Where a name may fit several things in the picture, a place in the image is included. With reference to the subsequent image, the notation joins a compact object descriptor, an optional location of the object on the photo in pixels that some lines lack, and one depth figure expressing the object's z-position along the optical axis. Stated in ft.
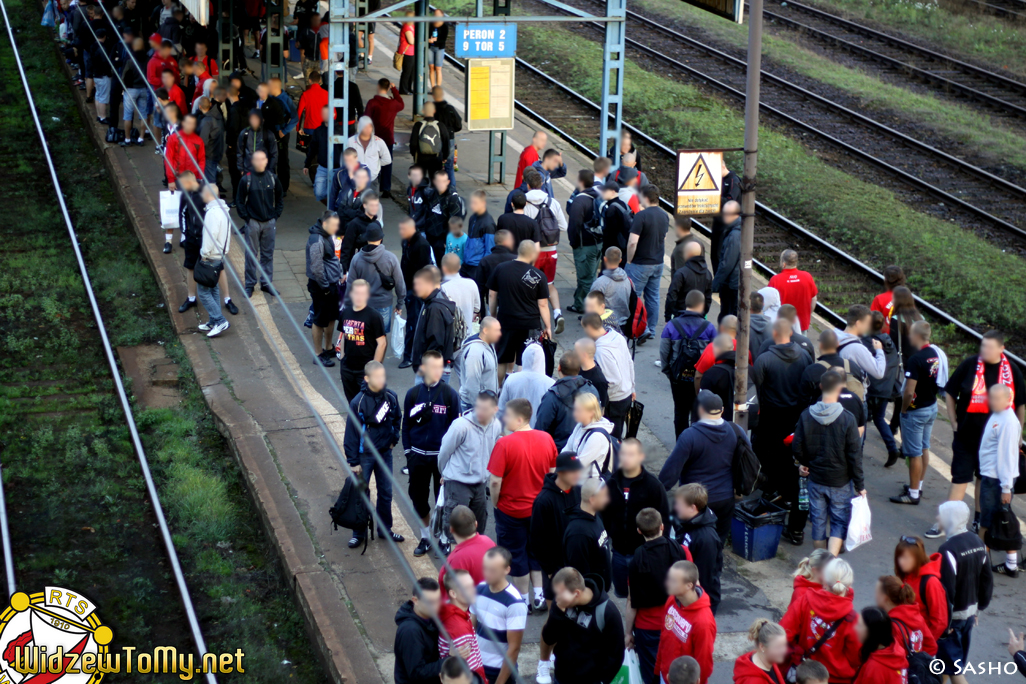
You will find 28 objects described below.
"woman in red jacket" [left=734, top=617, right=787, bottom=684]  38.65
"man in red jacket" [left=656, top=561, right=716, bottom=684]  40.83
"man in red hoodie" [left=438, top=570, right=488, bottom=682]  41.19
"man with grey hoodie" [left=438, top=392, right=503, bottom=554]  52.80
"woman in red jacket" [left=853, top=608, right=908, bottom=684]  41.52
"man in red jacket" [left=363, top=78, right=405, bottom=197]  109.19
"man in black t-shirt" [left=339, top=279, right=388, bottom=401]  65.92
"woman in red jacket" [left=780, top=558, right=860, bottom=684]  42.68
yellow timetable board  101.45
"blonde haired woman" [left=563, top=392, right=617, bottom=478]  51.55
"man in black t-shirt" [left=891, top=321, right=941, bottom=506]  63.41
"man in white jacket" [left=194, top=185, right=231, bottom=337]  80.74
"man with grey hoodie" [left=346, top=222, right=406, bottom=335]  73.82
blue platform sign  99.09
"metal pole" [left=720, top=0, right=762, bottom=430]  60.29
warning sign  64.85
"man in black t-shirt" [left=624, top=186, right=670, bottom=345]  82.02
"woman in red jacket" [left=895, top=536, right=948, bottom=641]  43.68
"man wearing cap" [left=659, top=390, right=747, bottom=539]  53.26
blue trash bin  59.36
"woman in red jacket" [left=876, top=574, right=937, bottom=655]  42.42
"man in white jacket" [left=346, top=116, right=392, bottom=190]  96.43
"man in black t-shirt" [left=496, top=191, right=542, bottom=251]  79.97
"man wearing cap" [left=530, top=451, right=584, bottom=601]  47.78
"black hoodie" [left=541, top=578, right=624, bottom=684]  41.78
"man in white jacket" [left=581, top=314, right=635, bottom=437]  62.64
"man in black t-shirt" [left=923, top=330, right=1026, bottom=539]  59.93
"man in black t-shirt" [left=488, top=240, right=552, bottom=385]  71.72
